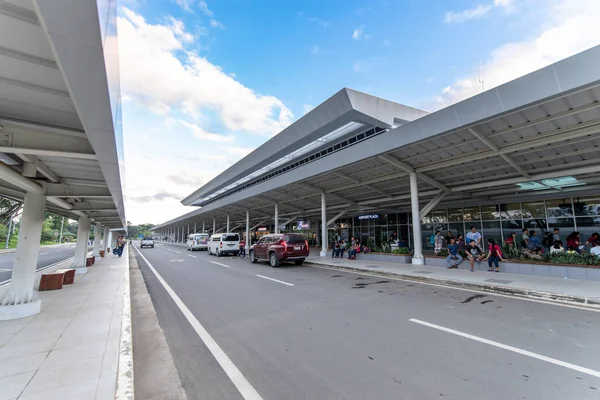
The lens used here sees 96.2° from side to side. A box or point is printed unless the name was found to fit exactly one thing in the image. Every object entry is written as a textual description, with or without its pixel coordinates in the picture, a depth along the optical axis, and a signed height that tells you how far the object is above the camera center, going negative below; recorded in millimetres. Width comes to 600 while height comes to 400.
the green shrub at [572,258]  9578 -821
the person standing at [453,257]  12617 -996
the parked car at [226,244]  23656 -739
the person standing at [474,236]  12764 -4
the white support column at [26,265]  5863 -702
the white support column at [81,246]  12867 -510
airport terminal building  7965 +3403
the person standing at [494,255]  11279 -794
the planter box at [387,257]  15180 -1295
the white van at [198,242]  33625 -802
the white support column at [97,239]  19903 -274
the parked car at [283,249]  15062 -749
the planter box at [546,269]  9289 -1260
